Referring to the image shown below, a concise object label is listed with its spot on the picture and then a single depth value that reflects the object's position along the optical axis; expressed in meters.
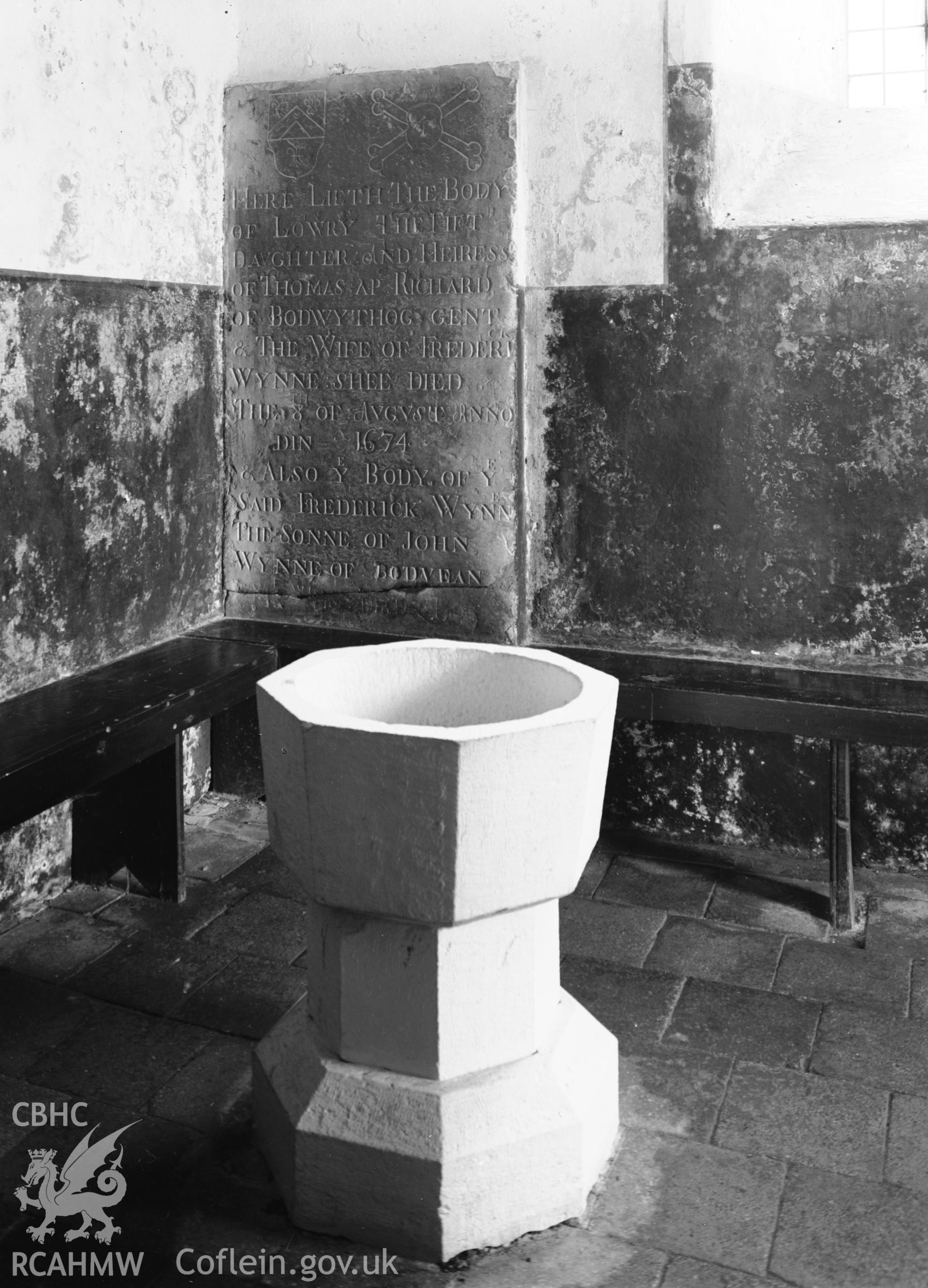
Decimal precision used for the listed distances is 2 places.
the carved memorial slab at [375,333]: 4.20
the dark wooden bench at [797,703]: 3.59
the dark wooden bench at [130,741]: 3.20
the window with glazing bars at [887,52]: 4.33
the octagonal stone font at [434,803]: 2.21
